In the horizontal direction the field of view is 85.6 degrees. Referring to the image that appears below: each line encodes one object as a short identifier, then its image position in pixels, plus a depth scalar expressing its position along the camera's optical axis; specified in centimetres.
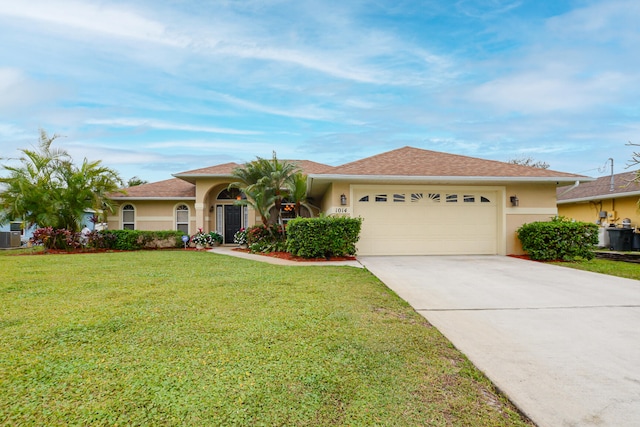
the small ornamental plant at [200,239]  1557
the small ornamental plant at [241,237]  1509
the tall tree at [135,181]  3994
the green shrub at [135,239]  1518
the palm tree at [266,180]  1312
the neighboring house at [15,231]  2017
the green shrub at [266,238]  1297
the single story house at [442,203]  1142
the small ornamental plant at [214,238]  1613
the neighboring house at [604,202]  1592
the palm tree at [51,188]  1426
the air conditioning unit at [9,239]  2012
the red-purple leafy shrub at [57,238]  1418
